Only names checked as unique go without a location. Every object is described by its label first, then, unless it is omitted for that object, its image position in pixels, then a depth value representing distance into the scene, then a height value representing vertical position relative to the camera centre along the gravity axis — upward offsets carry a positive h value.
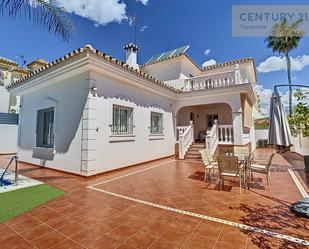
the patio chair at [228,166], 5.72 -1.09
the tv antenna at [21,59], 26.02 +11.47
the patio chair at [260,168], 5.99 -1.24
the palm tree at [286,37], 22.75 +13.03
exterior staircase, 12.02 -1.31
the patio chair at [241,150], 8.73 -0.82
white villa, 7.40 +1.30
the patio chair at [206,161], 6.89 -1.15
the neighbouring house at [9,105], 16.31 +3.13
